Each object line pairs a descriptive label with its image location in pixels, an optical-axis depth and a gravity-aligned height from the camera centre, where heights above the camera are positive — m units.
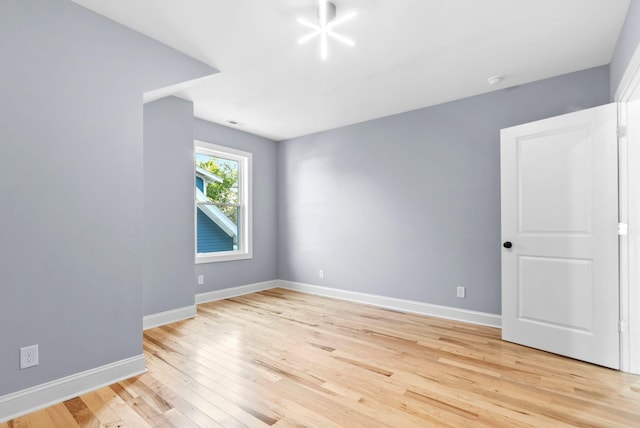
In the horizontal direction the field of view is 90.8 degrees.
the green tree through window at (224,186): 4.77 +0.45
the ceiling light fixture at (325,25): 2.15 +1.40
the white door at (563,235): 2.51 -0.19
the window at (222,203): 4.62 +0.17
